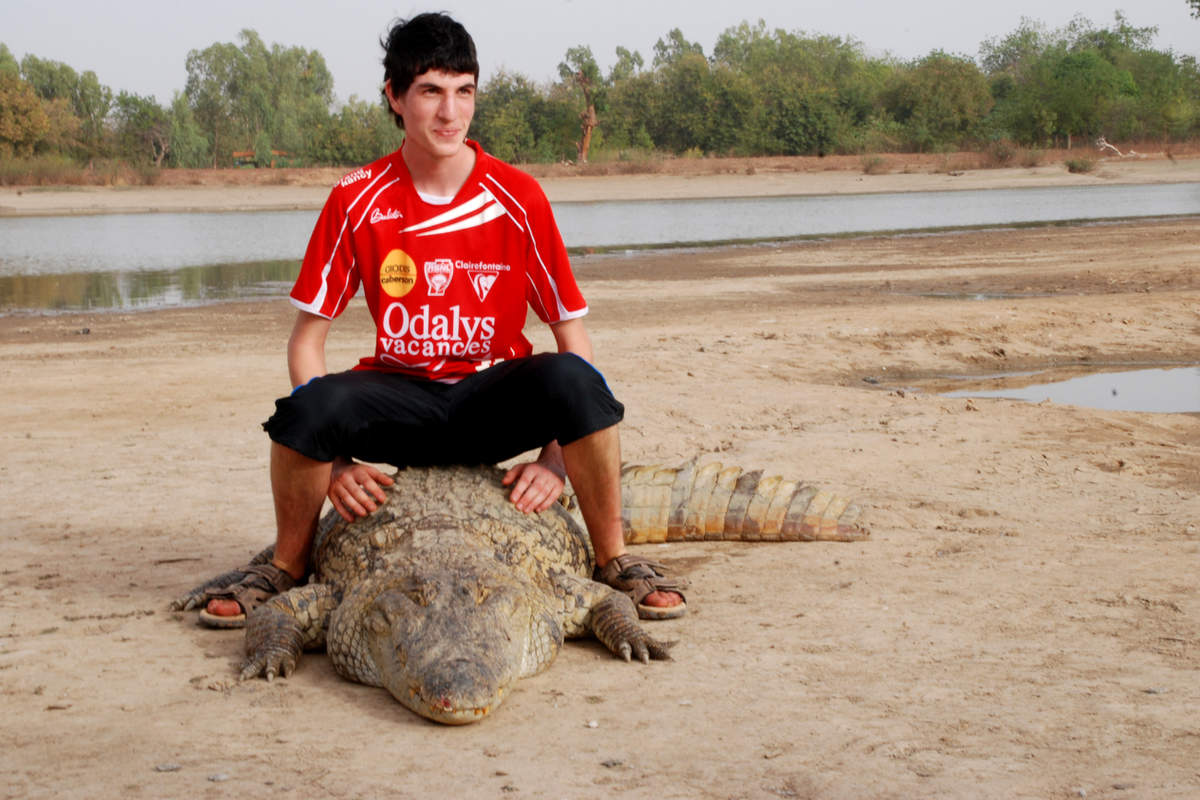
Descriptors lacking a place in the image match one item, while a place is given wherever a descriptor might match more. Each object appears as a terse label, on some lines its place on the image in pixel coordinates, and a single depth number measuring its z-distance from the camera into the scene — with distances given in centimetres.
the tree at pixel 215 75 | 8050
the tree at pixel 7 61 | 6421
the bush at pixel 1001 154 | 4694
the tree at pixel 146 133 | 5212
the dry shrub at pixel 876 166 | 4734
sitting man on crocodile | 367
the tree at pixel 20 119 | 4672
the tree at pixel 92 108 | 5250
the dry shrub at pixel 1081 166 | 4412
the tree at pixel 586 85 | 5028
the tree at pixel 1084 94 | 5222
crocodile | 311
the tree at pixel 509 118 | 4872
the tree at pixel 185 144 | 5312
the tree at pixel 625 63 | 8650
